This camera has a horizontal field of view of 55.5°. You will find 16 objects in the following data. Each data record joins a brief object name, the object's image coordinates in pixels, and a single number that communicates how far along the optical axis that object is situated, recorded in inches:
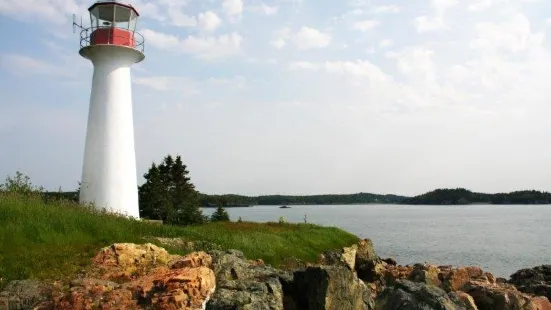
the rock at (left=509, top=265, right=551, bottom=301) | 874.0
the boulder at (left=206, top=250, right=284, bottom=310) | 387.2
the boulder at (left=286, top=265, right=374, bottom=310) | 446.3
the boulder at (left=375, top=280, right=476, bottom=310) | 437.4
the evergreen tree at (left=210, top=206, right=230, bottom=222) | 1652.8
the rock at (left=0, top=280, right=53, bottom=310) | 398.6
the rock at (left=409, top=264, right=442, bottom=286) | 759.1
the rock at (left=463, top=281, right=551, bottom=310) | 565.1
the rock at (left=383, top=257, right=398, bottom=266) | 1383.4
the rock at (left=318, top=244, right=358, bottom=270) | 1058.1
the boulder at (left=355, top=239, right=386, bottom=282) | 1012.5
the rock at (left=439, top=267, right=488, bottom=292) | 724.0
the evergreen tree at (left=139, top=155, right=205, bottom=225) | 1635.1
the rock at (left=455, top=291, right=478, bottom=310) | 502.7
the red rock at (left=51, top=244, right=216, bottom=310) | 377.7
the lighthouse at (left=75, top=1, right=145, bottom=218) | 935.7
